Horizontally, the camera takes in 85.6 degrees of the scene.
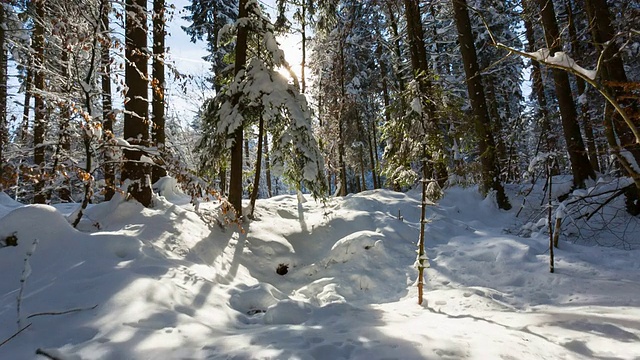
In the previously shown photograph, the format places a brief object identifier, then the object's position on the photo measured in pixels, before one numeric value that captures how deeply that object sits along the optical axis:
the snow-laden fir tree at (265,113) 8.30
